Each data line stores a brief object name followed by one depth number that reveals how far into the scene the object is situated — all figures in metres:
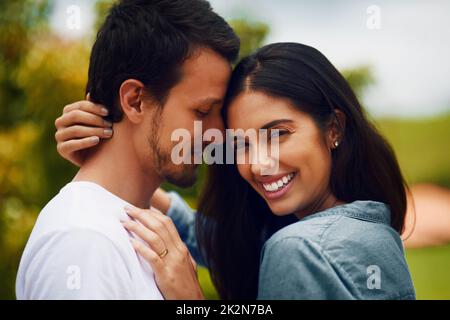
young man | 1.44
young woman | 1.18
